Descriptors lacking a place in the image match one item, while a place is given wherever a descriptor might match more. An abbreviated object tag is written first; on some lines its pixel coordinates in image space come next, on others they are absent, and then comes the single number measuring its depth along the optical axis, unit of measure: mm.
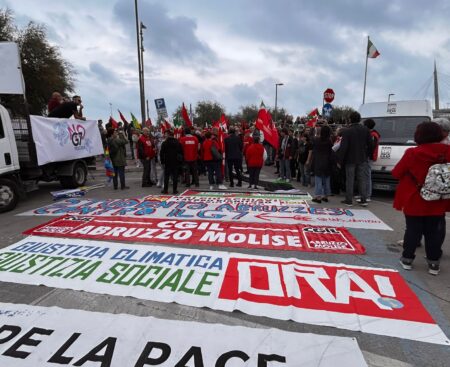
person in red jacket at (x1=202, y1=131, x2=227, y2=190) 9891
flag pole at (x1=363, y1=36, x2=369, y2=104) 28125
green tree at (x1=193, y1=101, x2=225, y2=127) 67250
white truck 7430
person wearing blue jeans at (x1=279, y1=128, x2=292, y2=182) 10805
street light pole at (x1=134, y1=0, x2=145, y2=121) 17547
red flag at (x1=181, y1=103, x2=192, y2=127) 11434
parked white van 8281
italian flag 20625
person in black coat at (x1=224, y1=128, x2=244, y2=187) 10164
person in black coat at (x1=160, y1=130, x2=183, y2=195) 9164
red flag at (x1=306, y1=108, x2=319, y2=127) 16661
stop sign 13062
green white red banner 2971
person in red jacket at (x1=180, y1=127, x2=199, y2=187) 9953
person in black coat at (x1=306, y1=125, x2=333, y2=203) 7738
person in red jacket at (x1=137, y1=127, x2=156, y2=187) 10273
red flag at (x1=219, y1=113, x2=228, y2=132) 12830
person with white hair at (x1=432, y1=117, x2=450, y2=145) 4172
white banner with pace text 2381
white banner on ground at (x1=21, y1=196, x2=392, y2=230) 6223
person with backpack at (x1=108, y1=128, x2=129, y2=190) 9594
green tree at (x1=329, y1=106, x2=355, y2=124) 67688
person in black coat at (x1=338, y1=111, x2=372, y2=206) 7180
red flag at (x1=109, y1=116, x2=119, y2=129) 16756
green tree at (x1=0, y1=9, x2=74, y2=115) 24406
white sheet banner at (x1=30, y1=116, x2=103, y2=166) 8438
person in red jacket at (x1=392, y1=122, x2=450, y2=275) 3678
